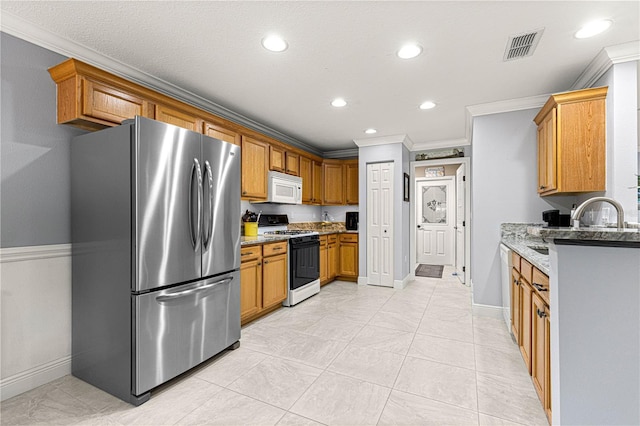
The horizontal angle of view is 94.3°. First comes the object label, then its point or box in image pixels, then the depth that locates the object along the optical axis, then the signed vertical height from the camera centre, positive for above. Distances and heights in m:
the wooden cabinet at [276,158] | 4.22 +0.77
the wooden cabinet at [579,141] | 2.47 +0.60
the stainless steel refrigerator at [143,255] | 1.91 -0.31
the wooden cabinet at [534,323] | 1.66 -0.75
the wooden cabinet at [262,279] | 3.20 -0.79
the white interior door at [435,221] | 7.21 -0.25
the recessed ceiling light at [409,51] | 2.26 +1.25
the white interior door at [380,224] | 4.95 -0.22
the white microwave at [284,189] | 4.17 +0.34
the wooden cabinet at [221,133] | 3.18 +0.90
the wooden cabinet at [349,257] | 5.30 -0.82
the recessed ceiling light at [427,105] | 3.44 +1.25
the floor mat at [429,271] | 5.99 -1.30
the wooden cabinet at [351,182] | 5.62 +0.55
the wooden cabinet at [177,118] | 2.71 +0.91
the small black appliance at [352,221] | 5.68 -0.19
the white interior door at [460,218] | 5.36 -0.13
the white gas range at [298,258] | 3.98 -0.66
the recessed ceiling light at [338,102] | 3.38 +1.26
